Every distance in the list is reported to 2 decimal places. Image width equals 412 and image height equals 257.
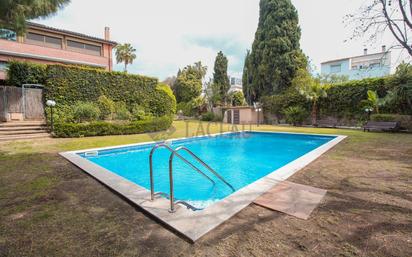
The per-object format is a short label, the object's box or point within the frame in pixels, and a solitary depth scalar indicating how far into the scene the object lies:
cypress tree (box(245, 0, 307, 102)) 21.77
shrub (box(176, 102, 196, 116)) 31.69
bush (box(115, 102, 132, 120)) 13.59
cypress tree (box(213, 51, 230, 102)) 32.66
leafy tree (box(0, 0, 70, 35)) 5.92
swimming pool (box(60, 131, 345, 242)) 2.63
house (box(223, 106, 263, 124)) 23.34
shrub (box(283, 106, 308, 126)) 19.48
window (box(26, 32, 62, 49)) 19.95
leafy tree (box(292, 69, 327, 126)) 18.30
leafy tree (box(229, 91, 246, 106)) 33.09
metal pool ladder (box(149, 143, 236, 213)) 2.70
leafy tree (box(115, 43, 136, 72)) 33.50
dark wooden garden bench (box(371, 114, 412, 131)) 12.87
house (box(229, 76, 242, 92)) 52.75
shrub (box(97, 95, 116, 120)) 13.55
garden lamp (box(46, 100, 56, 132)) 10.53
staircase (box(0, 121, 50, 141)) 9.83
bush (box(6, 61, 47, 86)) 12.77
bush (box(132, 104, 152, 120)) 14.46
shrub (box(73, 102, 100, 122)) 11.85
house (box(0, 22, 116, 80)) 19.19
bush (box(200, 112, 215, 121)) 26.51
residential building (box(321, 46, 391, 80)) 31.59
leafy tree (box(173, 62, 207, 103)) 33.88
